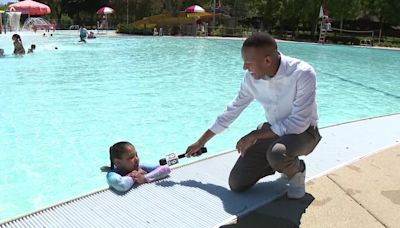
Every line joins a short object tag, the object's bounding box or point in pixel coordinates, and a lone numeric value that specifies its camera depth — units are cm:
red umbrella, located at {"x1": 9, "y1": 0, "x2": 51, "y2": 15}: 3944
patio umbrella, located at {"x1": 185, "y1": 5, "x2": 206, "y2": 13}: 4753
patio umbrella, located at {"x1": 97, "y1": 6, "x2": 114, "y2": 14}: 5038
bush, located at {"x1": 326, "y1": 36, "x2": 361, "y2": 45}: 3803
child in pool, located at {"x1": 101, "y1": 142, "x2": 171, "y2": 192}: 380
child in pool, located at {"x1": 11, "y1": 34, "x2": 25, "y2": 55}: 1823
